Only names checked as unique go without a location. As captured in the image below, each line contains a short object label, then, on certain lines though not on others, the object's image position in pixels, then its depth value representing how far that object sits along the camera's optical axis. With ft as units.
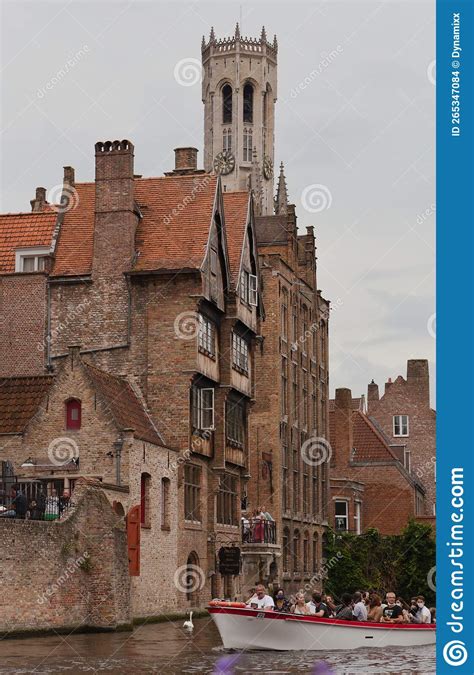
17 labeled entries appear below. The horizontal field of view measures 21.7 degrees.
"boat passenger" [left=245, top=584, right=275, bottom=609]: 102.01
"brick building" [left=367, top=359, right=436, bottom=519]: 286.46
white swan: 118.32
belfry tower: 506.48
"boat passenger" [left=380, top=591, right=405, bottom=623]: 111.24
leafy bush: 207.21
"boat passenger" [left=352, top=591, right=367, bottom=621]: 109.29
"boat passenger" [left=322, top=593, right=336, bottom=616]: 112.02
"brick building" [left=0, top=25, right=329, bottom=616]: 129.39
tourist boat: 97.81
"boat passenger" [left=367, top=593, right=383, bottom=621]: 110.83
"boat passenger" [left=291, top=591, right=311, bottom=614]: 105.19
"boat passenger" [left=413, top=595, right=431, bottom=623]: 116.42
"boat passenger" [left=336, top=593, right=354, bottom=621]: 107.96
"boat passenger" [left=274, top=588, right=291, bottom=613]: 106.77
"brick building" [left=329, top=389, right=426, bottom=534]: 249.75
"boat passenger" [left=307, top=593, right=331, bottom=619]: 106.46
